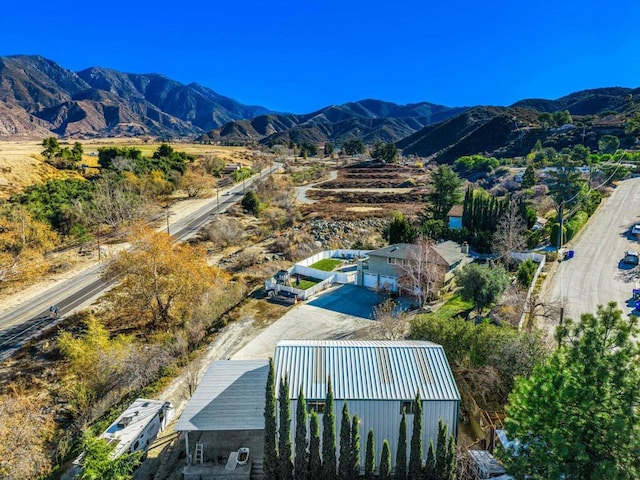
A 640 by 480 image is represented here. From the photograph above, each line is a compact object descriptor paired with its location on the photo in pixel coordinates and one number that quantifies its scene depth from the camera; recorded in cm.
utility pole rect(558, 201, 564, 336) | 3689
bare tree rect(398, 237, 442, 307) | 2859
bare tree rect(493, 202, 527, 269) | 3553
